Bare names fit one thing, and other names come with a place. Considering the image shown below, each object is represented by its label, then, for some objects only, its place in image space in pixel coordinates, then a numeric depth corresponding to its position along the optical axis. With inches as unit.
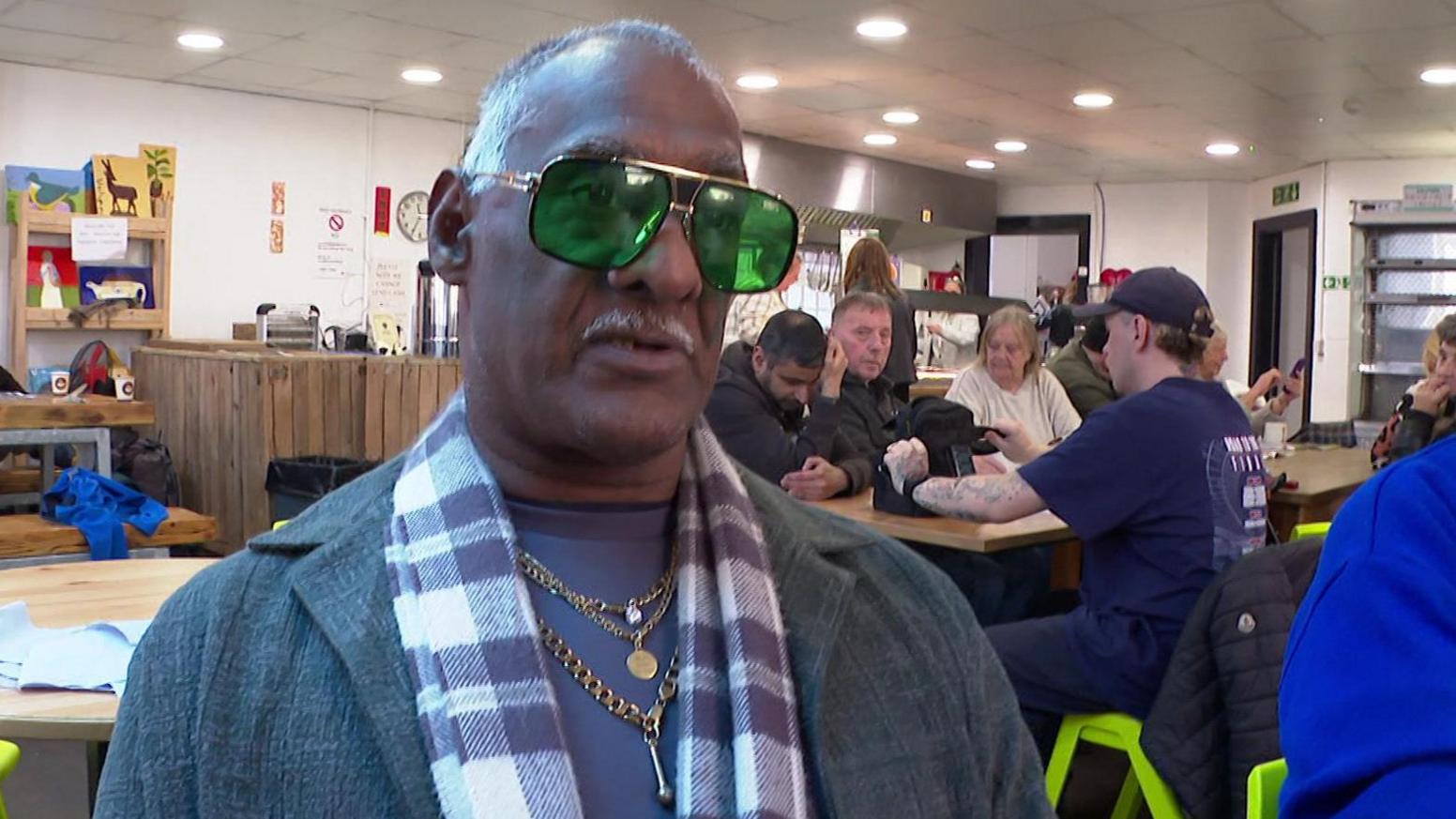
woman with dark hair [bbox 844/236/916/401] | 240.5
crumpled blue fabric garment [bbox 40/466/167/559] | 176.6
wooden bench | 171.0
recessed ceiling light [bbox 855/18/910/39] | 240.1
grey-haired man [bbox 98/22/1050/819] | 33.0
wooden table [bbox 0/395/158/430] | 219.6
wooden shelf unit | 288.4
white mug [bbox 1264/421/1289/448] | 244.2
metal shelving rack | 416.2
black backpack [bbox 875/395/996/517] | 143.0
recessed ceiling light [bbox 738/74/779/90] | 295.6
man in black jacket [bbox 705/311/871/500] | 161.2
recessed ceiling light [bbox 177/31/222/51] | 263.7
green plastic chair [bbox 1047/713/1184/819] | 115.6
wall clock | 363.9
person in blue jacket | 39.1
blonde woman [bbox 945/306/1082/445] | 212.7
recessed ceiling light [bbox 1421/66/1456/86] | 279.0
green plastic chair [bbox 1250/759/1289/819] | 66.4
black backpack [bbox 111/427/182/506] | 243.8
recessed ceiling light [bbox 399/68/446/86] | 298.7
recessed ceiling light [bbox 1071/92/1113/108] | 309.9
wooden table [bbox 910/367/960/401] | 302.4
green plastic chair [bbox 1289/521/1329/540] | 137.3
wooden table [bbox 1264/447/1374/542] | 184.7
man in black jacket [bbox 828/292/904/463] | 183.3
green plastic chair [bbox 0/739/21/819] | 80.7
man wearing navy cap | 118.4
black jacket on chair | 100.7
